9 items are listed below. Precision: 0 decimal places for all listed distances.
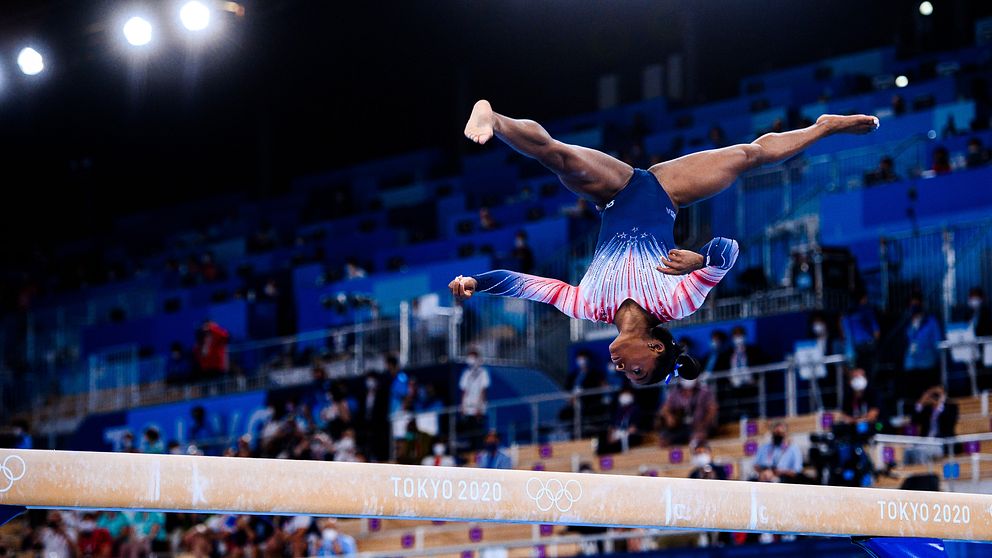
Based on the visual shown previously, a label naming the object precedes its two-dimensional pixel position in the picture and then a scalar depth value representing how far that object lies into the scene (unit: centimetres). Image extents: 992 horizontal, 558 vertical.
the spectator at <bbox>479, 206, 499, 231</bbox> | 2048
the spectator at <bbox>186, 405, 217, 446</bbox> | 1905
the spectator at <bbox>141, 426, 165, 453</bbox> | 1773
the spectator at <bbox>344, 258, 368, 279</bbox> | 2080
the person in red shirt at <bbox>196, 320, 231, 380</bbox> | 1997
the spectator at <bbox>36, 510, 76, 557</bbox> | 1542
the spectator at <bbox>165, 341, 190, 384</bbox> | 2088
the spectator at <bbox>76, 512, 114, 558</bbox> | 1548
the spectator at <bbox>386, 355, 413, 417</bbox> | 1695
